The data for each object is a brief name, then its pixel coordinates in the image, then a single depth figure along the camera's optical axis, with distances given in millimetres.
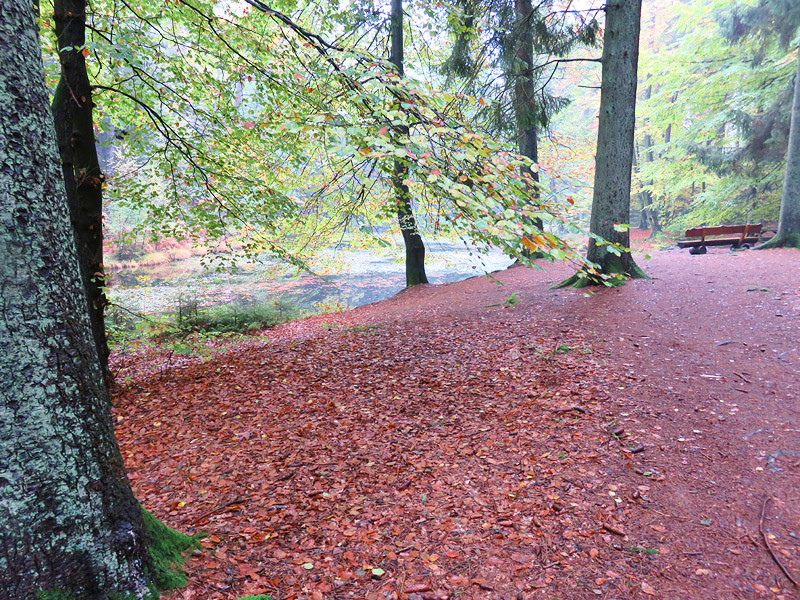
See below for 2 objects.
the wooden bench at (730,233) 10672
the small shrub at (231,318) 9541
